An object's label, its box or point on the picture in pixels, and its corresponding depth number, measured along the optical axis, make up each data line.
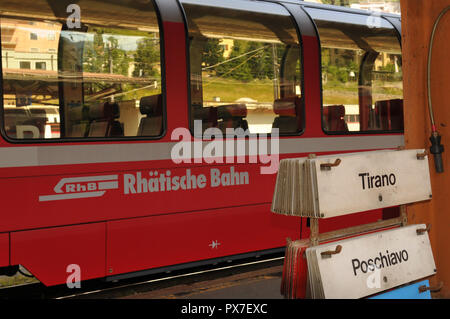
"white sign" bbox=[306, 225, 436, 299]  3.42
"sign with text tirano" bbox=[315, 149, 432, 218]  3.46
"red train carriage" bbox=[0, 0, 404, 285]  4.95
